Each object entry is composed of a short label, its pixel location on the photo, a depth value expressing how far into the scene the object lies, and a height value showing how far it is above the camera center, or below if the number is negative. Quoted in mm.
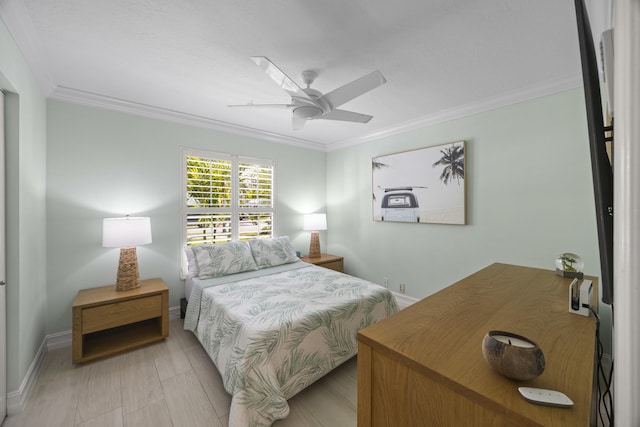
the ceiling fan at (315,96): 1680 +874
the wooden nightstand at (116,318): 2191 -911
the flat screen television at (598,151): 658 +158
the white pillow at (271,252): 3330 -487
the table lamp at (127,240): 2393 -222
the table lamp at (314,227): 4102 -194
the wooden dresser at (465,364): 657 -454
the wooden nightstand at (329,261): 3840 -695
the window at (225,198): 3269 +243
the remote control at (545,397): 612 -445
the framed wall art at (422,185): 2969 +362
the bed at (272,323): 1627 -826
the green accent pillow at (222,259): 2889 -505
